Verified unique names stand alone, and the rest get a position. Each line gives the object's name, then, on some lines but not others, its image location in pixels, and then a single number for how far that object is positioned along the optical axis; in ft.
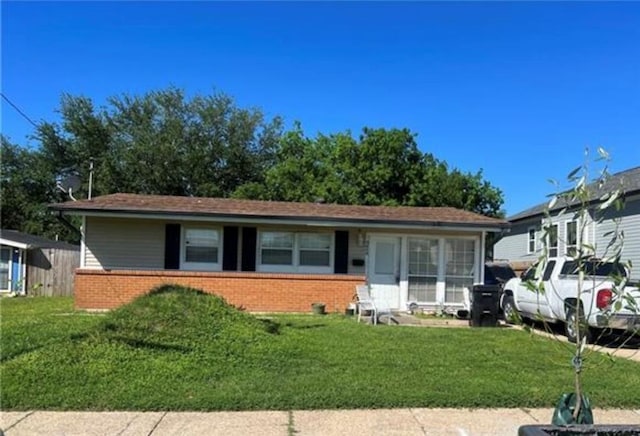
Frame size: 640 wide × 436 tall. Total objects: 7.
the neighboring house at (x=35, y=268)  74.43
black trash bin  45.57
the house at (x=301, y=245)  54.39
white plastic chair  45.57
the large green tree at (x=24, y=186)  134.10
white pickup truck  34.65
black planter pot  12.31
